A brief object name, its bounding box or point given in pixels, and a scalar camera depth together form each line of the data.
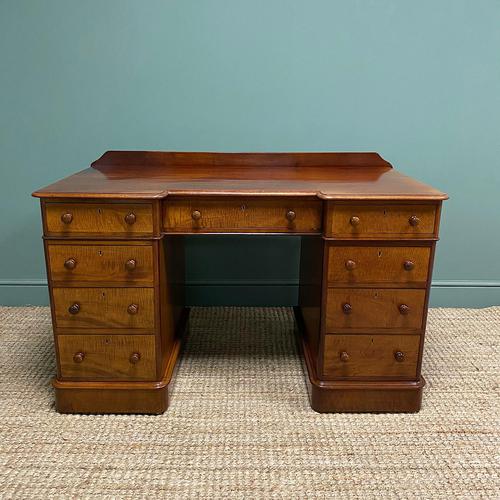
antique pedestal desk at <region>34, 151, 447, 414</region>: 1.49
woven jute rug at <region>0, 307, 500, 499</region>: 1.32
